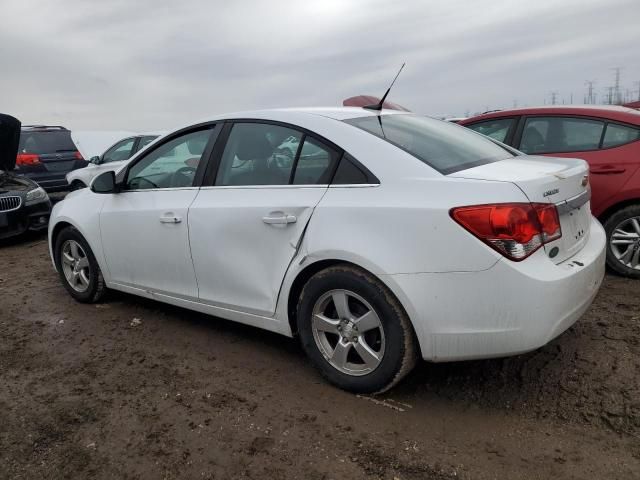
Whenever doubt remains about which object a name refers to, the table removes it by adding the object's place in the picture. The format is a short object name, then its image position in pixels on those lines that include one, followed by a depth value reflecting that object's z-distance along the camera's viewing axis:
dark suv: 10.96
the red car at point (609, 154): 4.54
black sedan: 7.26
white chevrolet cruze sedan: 2.41
